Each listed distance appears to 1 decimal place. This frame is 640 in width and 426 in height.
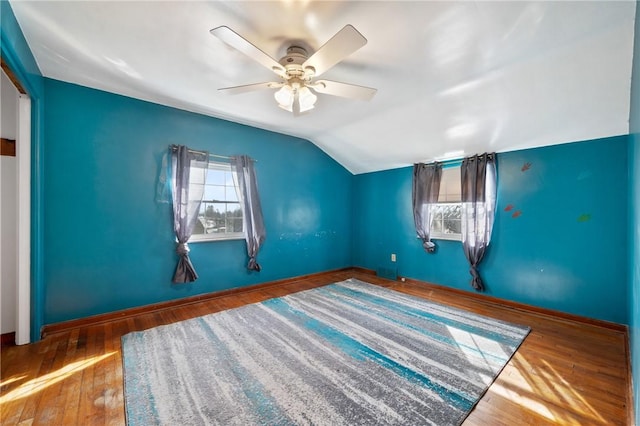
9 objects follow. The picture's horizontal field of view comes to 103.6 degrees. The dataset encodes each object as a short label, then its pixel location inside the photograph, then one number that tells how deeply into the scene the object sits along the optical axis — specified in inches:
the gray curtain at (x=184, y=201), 119.6
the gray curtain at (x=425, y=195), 153.4
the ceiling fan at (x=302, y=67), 58.3
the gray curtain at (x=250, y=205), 141.9
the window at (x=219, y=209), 132.3
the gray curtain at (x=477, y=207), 130.8
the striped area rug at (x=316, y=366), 57.7
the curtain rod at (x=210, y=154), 119.7
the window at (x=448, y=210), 148.4
